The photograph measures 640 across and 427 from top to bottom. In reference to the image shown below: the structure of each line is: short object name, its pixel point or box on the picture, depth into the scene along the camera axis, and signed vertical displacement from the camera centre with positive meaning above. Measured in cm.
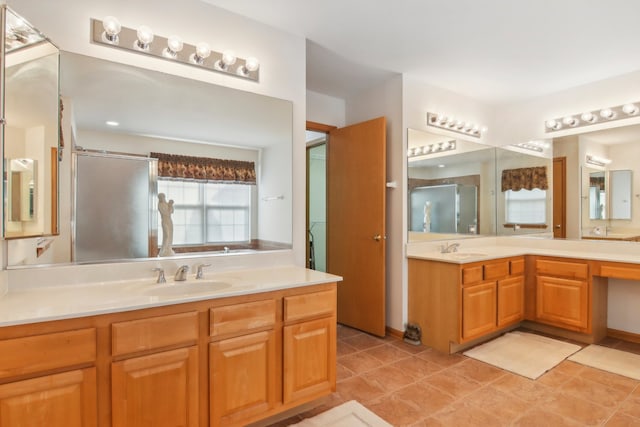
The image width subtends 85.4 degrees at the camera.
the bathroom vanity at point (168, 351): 132 -63
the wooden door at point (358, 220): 337 -6
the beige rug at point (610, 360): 268 -120
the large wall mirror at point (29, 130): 154 +40
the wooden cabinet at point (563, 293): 317 -75
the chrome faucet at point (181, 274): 201 -35
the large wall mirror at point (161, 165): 188 +31
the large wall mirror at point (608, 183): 327 +30
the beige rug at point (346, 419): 198 -120
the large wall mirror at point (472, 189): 351 +28
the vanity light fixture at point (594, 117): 330 +99
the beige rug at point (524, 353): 274 -121
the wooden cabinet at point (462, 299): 295 -77
